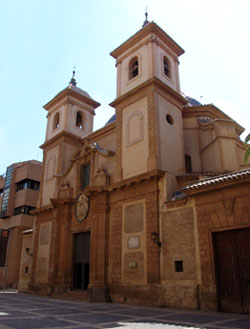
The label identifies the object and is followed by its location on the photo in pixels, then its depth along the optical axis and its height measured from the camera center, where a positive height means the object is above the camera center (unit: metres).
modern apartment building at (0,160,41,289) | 32.03 +6.72
